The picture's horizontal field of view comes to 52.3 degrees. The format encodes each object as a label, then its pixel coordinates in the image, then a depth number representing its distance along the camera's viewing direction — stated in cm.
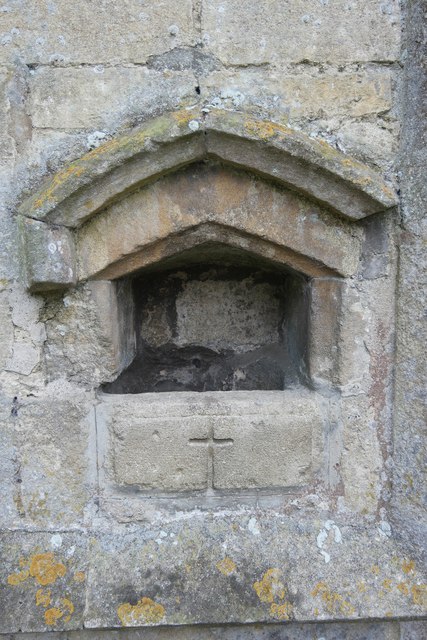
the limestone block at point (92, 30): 150
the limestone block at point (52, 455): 168
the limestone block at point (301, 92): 153
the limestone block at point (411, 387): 158
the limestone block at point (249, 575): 158
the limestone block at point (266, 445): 172
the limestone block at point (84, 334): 165
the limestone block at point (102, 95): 152
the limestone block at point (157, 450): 170
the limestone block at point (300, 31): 150
